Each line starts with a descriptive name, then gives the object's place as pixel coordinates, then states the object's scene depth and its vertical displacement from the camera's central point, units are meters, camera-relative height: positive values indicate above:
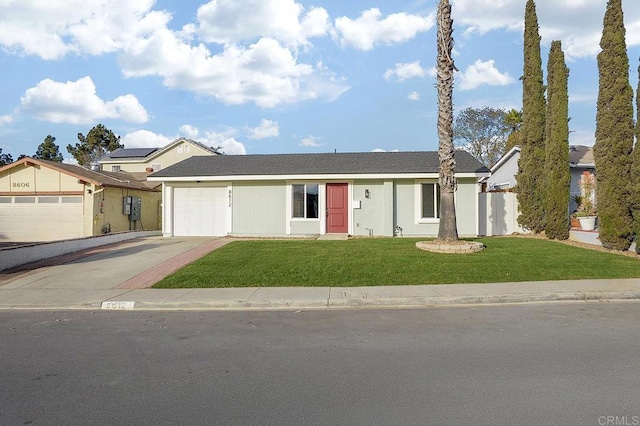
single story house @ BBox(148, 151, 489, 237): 17.84 +0.54
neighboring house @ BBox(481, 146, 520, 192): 23.60 +2.17
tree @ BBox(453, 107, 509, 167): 44.06 +8.16
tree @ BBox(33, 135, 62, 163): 61.38 +8.90
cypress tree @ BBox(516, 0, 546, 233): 17.16 +3.19
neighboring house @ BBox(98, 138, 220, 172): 41.38 +5.29
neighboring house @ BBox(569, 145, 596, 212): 19.45 +1.84
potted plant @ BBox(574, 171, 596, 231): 15.59 +0.14
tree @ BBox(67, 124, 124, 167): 59.44 +9.32
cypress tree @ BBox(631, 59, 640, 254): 12.57 +0.80
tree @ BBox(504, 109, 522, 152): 39.75 +8.53
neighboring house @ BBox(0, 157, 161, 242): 20.33 +0.46
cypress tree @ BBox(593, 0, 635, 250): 13.12 +2.38
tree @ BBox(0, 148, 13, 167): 61.58 +8.09
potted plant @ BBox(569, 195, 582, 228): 16.52 -0.36
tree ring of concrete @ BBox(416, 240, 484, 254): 12.63 -1.12
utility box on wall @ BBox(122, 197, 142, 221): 22.41 +0.22
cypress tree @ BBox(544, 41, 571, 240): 15.83 +1.97
